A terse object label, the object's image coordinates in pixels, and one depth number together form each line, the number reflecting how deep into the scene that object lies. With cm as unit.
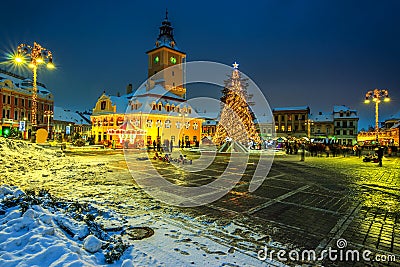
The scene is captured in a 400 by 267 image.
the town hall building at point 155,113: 4409
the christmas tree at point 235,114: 3241
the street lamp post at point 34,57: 1510
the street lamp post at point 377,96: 2156
